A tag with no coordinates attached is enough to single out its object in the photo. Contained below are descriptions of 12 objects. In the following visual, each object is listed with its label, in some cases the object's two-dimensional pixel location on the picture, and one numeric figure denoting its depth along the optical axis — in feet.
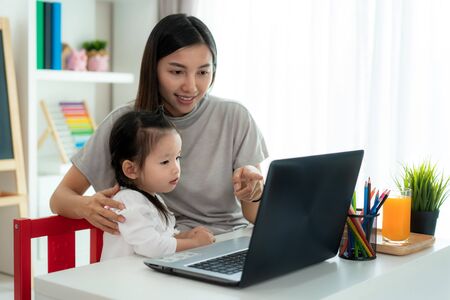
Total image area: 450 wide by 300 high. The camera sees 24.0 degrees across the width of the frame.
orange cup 8.85
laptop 7.50
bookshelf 15.69
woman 10.16
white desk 7.48
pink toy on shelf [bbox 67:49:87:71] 17.32
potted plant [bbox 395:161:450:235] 9.42
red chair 8.47
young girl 8.94
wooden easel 15.10
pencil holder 8.52
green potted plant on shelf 17.95
